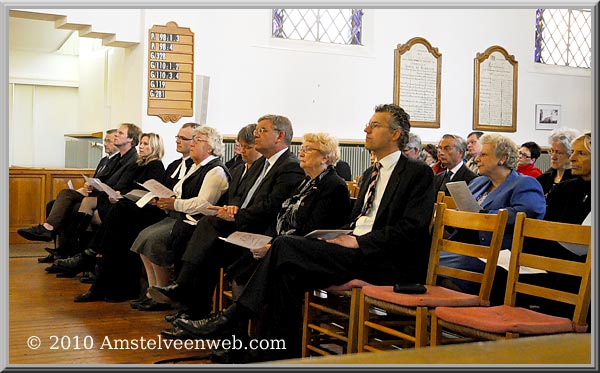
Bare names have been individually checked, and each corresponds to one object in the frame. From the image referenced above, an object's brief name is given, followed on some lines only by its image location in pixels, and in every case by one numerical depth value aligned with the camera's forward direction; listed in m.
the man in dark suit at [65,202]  6.51
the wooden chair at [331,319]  3.29
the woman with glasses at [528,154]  6.71
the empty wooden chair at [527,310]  2.58
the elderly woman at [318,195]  3.83
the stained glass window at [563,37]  10.54
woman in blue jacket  3.48
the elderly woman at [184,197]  4.81
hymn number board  8.29
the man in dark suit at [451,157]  5.34
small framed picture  10.50
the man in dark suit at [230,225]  4.23
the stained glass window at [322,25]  9.19
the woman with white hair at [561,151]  4.69
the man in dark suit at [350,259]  3.34
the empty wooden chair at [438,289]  2.97
